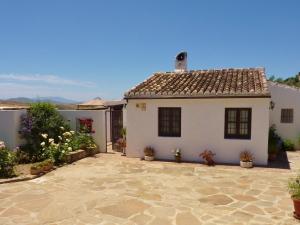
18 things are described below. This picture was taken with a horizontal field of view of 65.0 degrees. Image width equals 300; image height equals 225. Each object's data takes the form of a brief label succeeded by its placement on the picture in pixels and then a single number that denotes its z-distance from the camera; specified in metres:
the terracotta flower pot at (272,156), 11.61
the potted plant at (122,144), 12.79
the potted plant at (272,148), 11.59
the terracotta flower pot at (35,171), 9.12
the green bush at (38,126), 11.33
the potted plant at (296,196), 5.81
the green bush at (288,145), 14.33
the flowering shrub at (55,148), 10.67
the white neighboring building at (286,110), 14.57
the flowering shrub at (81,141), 12.25
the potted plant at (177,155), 11.23
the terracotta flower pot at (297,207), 5.79
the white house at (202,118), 10.55
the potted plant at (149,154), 11.53
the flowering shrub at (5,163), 8.90
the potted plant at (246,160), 10.33
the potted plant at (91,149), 12.49
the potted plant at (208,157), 10.79
